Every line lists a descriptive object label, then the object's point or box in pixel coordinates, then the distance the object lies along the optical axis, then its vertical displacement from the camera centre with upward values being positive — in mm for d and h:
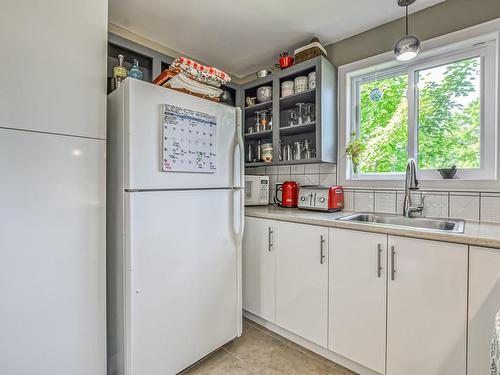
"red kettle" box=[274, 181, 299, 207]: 2268 -87
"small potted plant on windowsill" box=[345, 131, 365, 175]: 2020 +282
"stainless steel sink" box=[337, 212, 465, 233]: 1521 -237
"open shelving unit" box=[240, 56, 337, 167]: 1985 +645
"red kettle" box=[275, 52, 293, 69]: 2172 +1060
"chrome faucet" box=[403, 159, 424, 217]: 1651 -9
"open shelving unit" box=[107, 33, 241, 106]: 1791 +981
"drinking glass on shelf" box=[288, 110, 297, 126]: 2266 +596
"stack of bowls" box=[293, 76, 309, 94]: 2111 +845
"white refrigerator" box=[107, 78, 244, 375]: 1196 -293
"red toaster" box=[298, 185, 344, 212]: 1920 -106
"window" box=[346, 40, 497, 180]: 1565 +497
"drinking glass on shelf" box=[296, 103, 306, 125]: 2192 +626
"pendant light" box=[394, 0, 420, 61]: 1528 +837
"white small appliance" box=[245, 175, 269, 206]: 2334 -56
